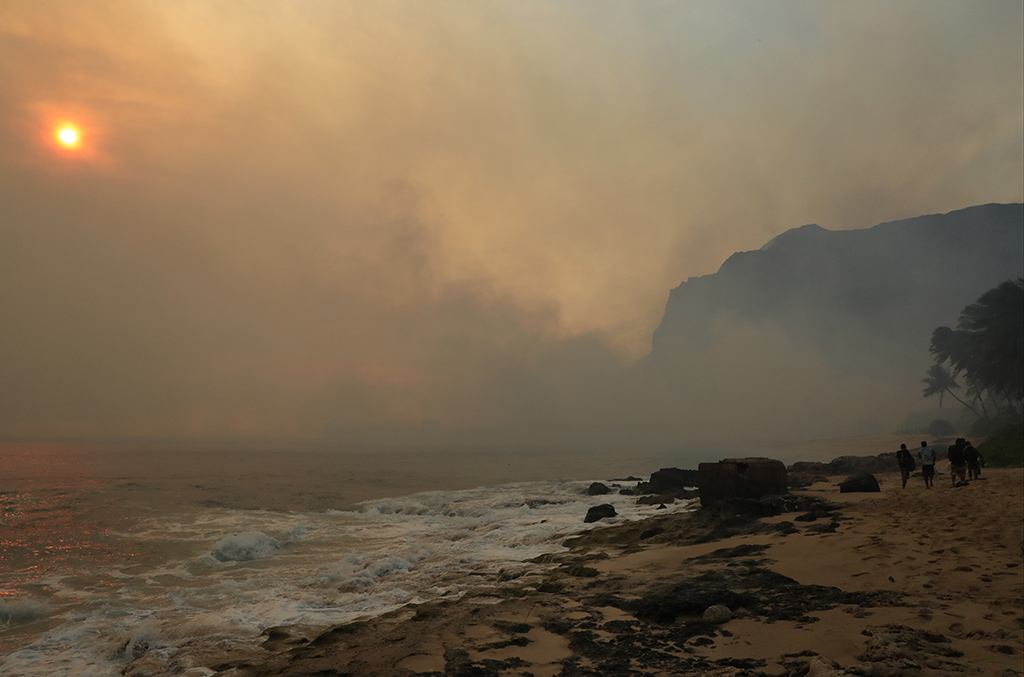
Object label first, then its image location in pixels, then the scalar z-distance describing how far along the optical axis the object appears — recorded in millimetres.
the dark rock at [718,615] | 6672
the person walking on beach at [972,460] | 18703
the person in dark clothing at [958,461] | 17672
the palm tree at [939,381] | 89125
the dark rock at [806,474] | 24556
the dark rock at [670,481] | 28336
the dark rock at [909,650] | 4867
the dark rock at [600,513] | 18327
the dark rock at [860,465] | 30422
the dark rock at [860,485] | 18672
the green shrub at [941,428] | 86750
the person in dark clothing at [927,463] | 18141
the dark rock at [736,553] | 10003
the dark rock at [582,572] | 9852
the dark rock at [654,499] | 23281
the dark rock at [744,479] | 17141
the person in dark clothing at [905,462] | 19203
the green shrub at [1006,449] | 25562
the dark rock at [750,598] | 6788
